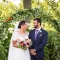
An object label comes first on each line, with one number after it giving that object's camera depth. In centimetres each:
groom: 645
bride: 678
